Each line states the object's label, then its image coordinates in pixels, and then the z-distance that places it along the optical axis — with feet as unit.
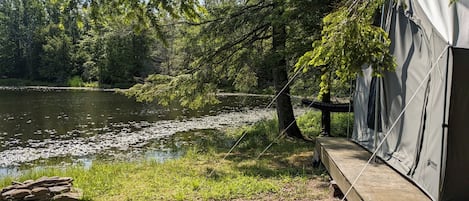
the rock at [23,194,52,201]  18.50
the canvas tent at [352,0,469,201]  11.40
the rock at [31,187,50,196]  18.75
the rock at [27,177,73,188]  19.71
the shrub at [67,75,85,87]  147.23
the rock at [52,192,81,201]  18.56
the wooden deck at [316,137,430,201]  12.18
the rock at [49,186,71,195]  18.97
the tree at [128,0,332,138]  31.45
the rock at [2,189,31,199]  18.61
